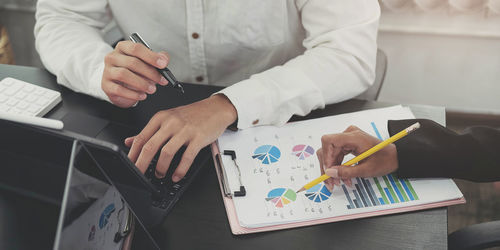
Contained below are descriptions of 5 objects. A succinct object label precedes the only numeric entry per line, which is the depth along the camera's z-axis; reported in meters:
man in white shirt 0.88
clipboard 0.72
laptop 0.51
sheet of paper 0.74
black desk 0.70
